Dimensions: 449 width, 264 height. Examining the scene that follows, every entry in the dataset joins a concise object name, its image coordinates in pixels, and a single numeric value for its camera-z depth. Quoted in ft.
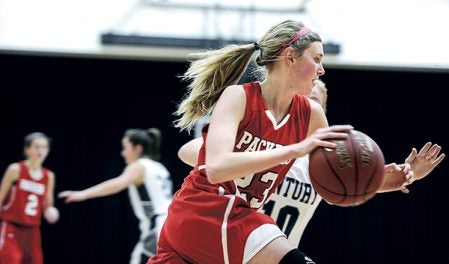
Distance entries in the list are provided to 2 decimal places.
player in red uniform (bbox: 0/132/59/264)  25.26
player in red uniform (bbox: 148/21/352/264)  9.72
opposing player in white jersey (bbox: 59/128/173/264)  22.70
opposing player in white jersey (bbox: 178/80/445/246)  12.88
